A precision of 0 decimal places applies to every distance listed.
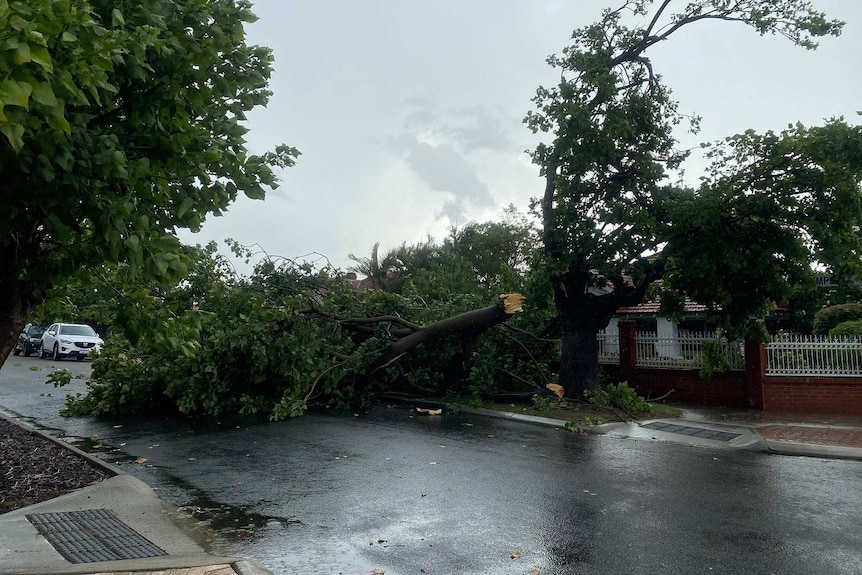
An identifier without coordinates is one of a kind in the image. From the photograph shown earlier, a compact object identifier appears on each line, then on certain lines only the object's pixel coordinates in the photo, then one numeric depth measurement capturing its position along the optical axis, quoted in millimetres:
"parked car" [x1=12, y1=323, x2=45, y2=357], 32812
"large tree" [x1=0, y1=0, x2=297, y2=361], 3600
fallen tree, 13258
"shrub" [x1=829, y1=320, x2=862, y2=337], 15633
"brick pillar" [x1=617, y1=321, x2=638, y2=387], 17156
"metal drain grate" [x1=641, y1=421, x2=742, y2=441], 11454
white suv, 29031
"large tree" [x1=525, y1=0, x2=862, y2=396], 11555
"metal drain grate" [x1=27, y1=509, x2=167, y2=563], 5078
